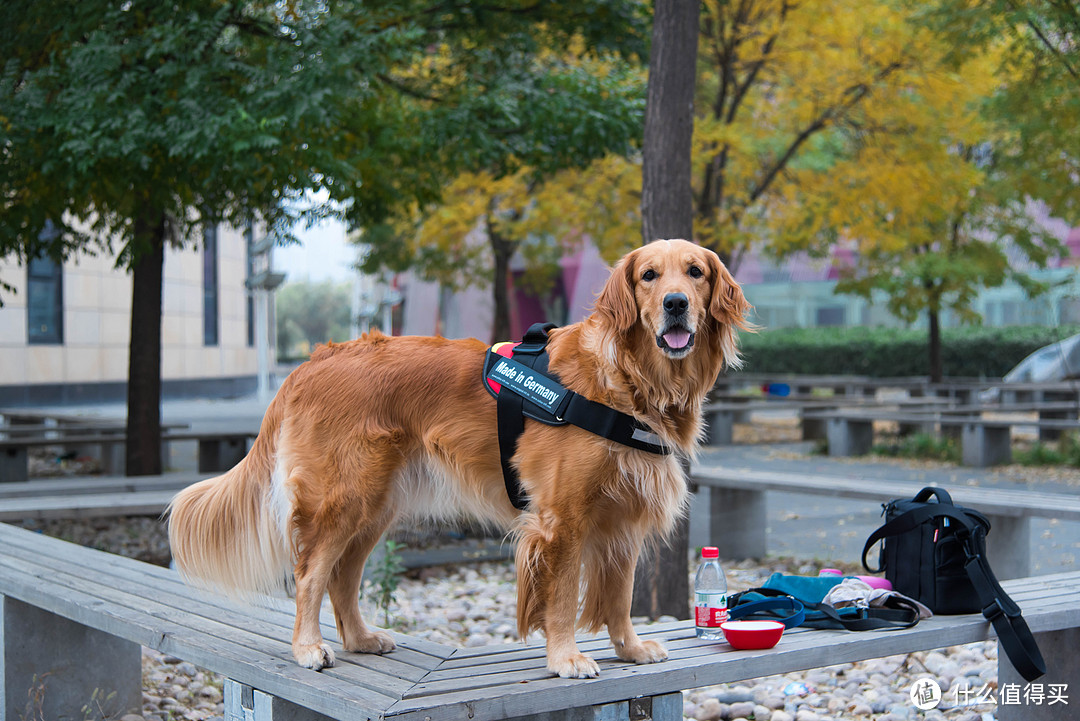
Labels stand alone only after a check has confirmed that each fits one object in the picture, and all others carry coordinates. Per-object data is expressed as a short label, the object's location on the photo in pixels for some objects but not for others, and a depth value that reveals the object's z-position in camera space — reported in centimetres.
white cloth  360
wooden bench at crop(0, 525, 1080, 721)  273
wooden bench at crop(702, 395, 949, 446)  1519
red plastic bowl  313
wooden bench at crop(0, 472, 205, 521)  615
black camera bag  348
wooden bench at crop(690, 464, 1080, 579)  589
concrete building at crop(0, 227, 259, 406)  2400
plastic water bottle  343
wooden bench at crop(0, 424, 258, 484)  981
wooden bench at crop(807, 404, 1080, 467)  1212
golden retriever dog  293
